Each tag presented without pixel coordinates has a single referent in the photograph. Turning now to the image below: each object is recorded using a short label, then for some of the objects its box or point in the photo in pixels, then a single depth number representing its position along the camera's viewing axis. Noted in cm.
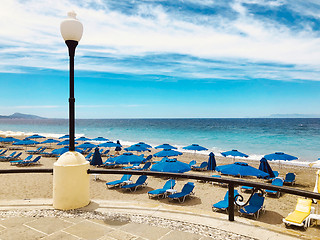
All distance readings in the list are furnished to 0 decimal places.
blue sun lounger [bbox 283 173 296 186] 1363
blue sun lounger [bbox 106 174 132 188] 1170
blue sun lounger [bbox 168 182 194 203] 987
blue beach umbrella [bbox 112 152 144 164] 1260
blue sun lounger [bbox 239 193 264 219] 818
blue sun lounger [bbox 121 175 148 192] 1131
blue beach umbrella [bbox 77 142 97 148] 2080
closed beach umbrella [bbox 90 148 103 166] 1638
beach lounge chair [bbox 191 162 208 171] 1732
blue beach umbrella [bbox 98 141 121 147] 2077
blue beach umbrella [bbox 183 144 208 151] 1955
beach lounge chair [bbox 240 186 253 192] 1166
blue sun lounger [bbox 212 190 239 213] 830
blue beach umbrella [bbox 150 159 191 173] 979
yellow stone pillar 411
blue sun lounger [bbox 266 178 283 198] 1105
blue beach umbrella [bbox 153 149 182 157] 1548
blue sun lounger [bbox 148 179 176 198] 1023
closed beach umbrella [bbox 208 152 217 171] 1611
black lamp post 428
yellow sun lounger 723
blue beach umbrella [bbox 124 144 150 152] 1888
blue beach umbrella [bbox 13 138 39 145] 2390
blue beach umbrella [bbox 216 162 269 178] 977
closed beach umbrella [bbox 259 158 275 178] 1367
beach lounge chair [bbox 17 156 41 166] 1725
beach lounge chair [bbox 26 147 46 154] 2353
